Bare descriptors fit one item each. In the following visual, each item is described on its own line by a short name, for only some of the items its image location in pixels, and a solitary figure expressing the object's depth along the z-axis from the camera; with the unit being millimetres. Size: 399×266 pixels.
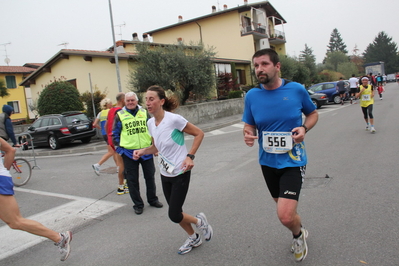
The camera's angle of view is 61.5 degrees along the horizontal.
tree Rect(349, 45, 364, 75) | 99075
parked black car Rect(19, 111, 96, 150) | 14641
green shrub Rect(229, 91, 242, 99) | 25250
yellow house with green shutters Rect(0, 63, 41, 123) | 42750
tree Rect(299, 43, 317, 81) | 40141
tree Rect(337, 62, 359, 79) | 72375
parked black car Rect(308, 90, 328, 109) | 22188
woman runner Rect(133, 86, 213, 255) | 3543
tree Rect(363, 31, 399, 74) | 98125
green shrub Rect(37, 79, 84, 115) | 19594
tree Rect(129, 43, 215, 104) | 18484
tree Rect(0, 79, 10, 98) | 33269
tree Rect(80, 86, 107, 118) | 20547
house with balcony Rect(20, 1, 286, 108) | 23102
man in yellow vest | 5137
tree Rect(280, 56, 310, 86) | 32062
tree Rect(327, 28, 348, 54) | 115625
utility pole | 17641
